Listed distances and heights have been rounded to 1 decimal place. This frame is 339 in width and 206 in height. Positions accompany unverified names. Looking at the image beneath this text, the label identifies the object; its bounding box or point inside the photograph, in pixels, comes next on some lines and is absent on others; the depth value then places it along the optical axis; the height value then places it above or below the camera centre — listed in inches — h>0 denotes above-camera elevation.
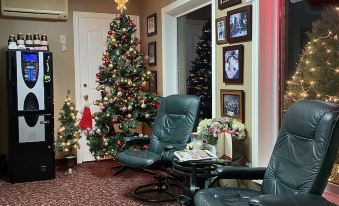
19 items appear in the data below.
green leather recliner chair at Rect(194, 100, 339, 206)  80.5 -18.3
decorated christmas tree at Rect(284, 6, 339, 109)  106.9 +8.2
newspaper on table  111.7 -19.8
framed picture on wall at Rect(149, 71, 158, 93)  206.7 +5.1
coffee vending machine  169.2 -10.4
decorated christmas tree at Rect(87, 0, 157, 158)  185.6 -0.7
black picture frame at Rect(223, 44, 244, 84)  133.0 +10.0
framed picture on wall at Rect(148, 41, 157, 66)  206.7 +21.9
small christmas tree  186.9 -18.7
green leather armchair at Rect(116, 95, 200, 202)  137.7 -19.5
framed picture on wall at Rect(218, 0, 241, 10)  134.6 +33.1
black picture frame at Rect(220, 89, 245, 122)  133.9 -4.7
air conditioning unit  189.5 +44.7
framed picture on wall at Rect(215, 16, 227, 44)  142.7 +24.0
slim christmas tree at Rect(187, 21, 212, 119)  169.3 +9.1
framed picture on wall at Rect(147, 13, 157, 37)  205.5 +38.3
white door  209.3 +23.2
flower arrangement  125.8 -13.0
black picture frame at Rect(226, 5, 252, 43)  127.4 +23.9
